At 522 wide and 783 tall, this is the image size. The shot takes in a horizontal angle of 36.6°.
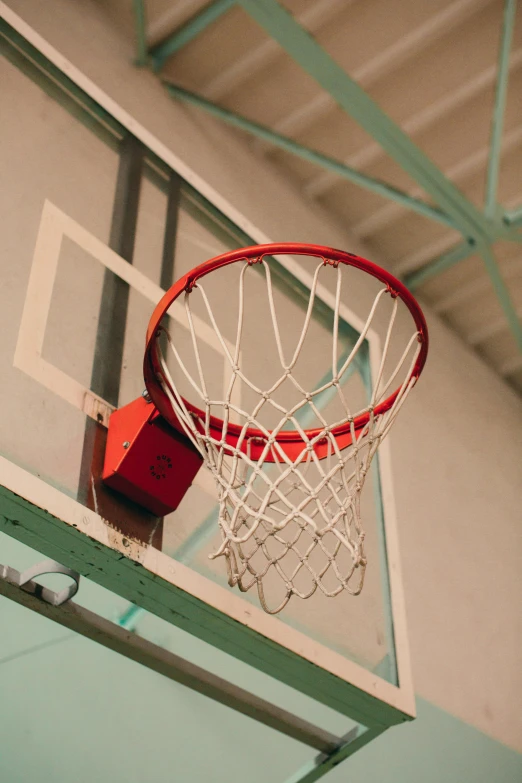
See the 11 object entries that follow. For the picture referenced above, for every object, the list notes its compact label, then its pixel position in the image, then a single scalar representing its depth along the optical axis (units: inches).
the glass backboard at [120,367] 67.6
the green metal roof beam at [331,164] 172.2
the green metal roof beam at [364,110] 139.6
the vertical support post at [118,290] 79.0
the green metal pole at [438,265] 196.7
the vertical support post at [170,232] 97.9
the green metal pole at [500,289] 179.5
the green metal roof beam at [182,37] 163.5
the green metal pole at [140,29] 157.6
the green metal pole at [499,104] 150.0
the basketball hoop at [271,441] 69.6
